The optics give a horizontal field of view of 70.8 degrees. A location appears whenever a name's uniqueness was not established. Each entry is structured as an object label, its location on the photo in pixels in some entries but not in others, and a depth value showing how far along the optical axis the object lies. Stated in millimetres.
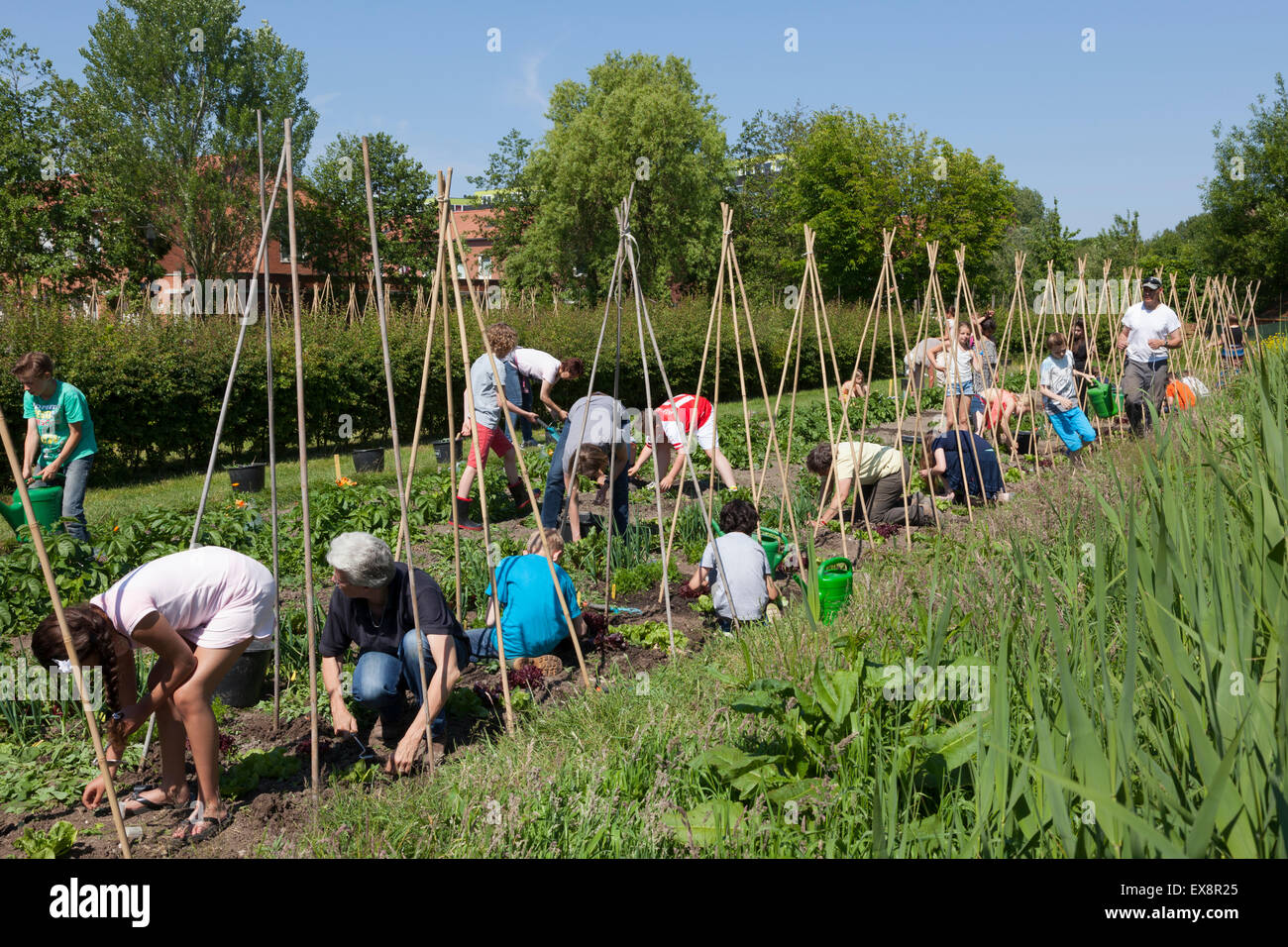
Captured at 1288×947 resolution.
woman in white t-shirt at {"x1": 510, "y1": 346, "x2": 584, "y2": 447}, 7156
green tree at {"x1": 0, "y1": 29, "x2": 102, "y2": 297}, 16750
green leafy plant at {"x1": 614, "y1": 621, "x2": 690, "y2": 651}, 4449
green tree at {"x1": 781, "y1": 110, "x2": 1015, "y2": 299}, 29516
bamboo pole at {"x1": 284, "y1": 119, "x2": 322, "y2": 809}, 2877
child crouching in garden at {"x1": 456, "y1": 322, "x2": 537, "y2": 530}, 6477
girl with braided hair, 2715
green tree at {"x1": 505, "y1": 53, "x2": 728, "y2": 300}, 31062
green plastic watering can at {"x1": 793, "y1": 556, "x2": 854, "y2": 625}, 4328
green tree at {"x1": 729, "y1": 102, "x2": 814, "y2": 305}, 35844
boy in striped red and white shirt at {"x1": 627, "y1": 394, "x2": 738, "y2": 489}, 6238
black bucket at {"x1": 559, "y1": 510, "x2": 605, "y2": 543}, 6363
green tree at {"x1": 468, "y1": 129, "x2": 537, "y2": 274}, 39312
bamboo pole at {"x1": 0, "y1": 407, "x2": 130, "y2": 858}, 2273
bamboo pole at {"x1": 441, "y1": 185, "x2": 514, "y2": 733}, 3288
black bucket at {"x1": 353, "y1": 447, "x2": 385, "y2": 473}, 9211
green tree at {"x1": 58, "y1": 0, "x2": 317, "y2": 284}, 25000
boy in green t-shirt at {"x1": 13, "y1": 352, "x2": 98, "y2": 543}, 5699
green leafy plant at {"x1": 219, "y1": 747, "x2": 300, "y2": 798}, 3083
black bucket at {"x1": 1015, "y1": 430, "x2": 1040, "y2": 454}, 9489
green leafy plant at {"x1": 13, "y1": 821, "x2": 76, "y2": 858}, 2549
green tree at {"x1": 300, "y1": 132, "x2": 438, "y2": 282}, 31906
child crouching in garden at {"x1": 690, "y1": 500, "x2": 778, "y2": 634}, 4395
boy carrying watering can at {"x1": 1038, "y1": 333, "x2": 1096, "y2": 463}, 8398
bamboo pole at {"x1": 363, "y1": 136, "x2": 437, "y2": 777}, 3043
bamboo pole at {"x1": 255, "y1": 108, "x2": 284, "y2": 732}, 3400
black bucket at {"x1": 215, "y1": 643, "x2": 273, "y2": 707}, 3695
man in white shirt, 8242
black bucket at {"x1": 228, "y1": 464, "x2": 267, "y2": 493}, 8094
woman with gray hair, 3199
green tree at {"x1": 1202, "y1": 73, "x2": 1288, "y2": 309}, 29688
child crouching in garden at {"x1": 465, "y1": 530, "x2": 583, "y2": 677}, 4023
